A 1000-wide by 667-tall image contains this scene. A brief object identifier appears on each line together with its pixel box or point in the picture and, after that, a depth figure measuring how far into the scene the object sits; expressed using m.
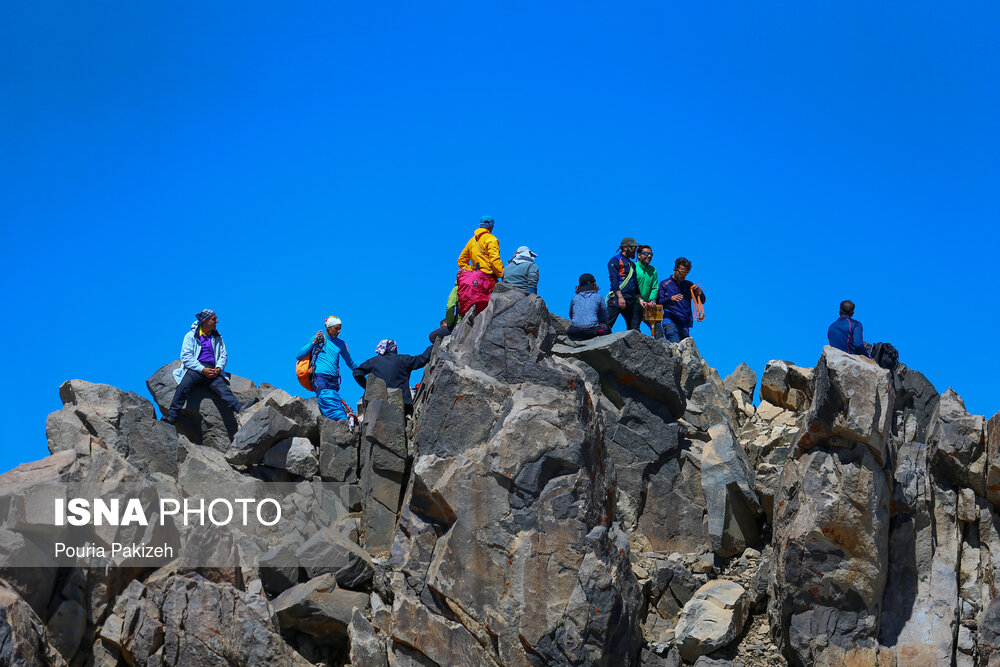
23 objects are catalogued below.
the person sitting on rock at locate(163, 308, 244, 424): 25.03
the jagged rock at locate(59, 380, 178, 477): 24.12
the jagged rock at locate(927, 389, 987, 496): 22.27
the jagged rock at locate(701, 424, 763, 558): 23.28
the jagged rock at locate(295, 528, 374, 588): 21.38
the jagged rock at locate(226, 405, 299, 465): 24.41
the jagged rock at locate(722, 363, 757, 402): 29.39
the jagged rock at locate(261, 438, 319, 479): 24.44
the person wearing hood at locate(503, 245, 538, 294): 24.38
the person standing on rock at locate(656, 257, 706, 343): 27.83
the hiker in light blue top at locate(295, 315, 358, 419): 25.91
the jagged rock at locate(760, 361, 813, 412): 28.59
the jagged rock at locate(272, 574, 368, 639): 20.69
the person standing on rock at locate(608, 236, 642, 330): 27.14
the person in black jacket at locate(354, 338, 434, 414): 25.11
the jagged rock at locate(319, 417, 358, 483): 24.47
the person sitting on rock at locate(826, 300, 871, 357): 25.53
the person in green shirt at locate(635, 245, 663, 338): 27.41
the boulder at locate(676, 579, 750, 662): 20.72
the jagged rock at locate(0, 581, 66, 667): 18.81
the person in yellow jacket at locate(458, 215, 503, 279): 25.05
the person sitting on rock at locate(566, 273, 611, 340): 26.02
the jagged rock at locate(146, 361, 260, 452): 25.30
